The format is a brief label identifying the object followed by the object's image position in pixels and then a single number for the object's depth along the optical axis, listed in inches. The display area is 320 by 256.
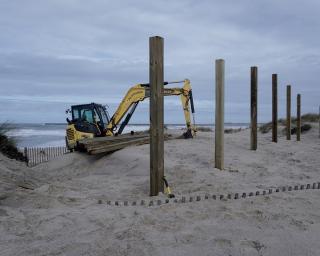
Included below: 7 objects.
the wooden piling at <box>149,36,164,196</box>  254.2
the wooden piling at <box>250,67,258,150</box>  486.3
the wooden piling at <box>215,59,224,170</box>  339.3
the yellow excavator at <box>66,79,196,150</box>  622.5
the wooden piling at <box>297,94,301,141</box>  663.8
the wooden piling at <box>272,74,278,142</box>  586.9
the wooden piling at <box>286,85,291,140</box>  655.8
